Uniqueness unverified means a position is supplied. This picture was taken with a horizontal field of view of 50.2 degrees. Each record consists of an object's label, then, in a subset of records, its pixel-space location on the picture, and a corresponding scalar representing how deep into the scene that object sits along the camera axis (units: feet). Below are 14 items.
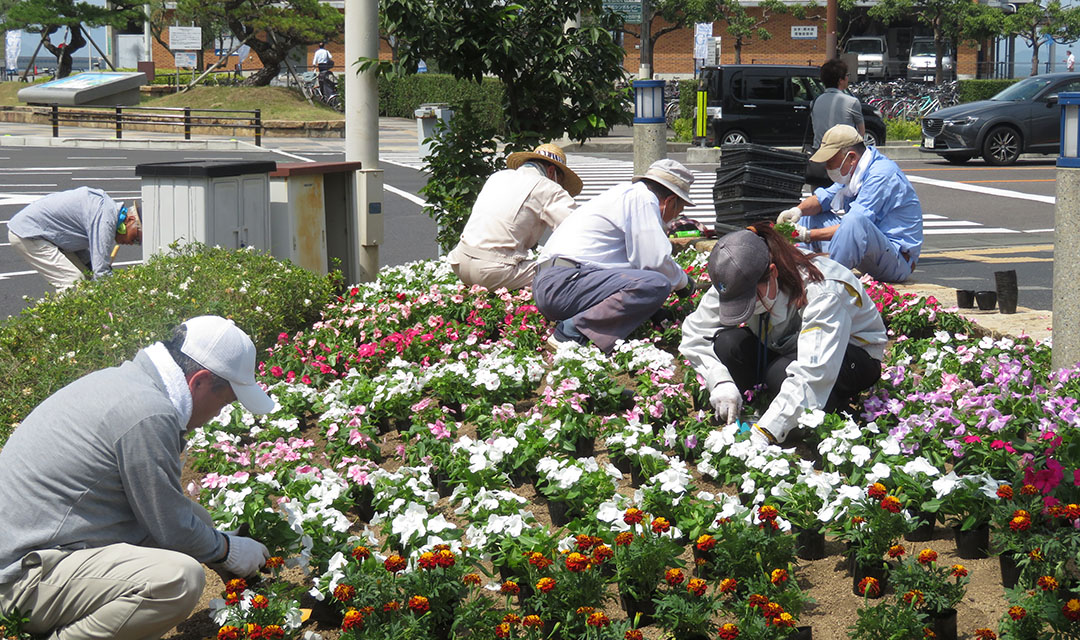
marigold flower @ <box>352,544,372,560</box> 11.30
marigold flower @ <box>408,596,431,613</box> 10.39
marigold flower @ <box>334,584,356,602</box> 10.52
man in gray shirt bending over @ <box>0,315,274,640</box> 10.47
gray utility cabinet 23.54
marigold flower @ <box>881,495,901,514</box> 11.16
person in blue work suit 23.06
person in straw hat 22.33
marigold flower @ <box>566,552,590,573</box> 10.44
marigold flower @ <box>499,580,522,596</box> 10.79
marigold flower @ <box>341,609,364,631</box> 10.11
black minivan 74.49
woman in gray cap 14.70
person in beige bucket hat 19.60
